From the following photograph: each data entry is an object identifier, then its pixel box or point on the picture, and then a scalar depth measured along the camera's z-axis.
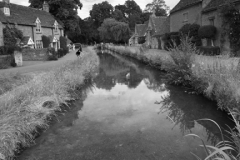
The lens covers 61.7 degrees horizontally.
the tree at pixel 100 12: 85.38
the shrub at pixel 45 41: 31.34
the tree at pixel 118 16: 78.75
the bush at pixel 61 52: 26.80
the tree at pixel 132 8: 97.88
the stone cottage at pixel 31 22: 25.27
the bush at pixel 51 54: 23.20
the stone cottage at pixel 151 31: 36.74
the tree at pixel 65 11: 40.59
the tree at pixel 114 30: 54.88
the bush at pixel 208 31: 20.84
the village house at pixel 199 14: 20.50
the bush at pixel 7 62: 16.28
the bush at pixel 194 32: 23.58
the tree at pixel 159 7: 88.38
